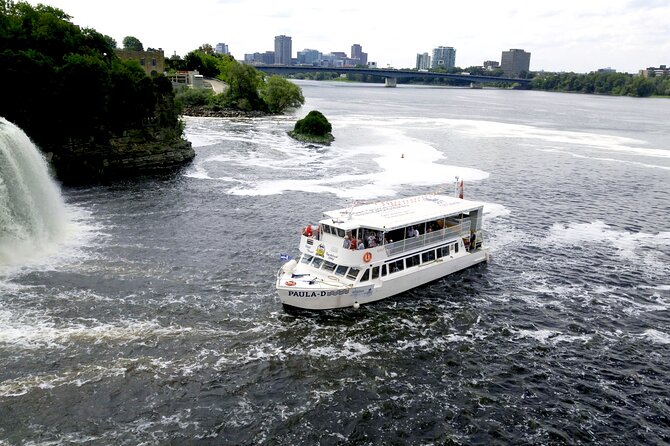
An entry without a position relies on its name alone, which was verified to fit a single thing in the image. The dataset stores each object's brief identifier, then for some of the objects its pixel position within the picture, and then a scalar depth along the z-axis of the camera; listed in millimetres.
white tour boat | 35938
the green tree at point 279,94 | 165875
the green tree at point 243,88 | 157875
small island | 113250
